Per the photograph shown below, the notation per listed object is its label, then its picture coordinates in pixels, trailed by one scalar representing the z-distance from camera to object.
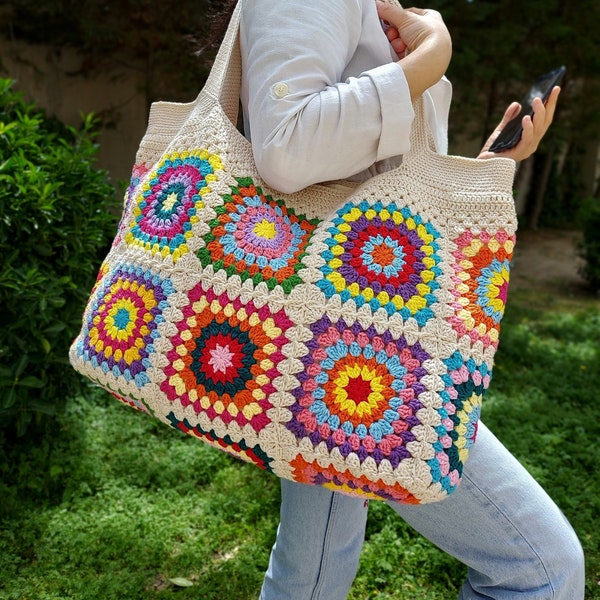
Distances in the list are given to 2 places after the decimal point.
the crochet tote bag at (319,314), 1.17
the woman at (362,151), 1.18
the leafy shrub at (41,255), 2.67
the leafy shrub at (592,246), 7.54
